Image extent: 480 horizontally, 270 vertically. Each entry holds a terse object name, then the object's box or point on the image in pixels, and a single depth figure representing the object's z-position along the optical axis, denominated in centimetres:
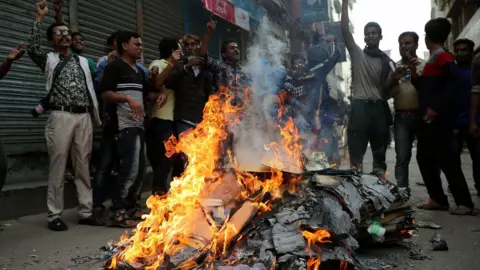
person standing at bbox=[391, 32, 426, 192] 612
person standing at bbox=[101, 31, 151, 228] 512
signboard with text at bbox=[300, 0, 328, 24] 1570
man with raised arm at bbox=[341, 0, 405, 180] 625
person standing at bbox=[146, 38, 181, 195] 568
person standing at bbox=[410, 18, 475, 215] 547
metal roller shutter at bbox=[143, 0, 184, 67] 994
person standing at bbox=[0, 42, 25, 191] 440
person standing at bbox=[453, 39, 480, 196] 561
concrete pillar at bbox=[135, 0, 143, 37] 957
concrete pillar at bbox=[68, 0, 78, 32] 746
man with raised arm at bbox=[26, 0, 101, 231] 503
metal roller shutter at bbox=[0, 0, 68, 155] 612
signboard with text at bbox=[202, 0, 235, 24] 1158
